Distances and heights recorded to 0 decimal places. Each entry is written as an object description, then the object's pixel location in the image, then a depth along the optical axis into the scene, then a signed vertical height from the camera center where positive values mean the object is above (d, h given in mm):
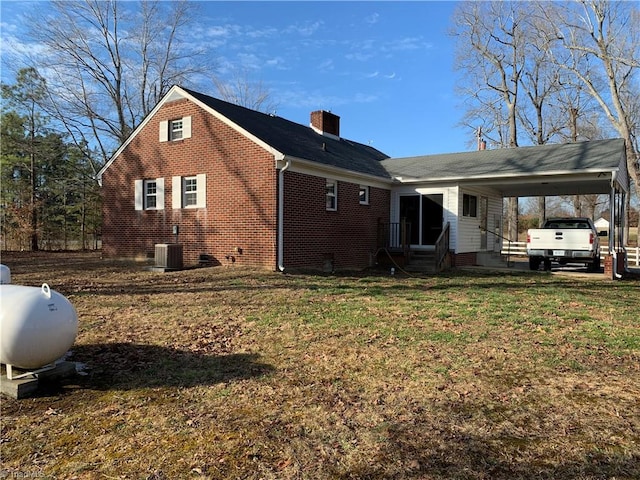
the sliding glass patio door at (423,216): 16062 +990
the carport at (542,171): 13195 +2366
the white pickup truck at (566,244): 13578 -28
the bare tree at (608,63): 22109 +9299
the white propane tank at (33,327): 4102 -811
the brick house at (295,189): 12781 +1811
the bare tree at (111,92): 26375 +9683
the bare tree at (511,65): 28875 +11951
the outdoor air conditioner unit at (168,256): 12484 -402
